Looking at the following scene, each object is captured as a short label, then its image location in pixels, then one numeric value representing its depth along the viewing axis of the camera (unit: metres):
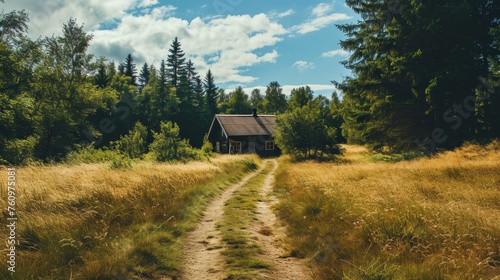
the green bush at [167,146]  22.33
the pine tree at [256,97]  104.38
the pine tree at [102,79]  51.70
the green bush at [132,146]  24.61
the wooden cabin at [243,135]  41.41
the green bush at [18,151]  17.45
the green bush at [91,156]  17.98
